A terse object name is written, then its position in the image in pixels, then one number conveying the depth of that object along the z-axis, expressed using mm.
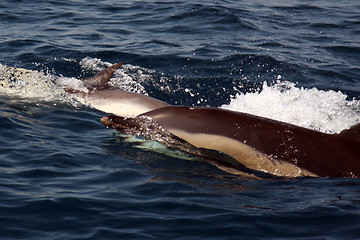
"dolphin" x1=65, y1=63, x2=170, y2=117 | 17812
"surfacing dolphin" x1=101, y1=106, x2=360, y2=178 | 12445
